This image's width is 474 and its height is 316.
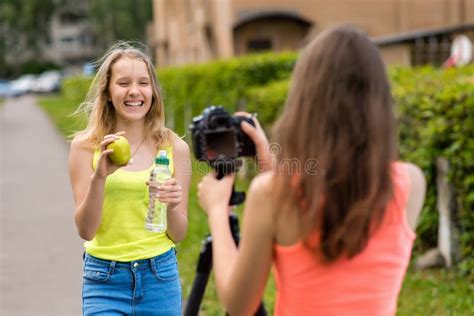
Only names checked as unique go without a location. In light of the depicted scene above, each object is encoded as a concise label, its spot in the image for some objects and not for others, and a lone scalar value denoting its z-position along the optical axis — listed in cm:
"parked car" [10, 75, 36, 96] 5706
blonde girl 314
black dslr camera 230
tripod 315
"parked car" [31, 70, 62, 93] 6172
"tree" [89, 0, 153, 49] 6556
